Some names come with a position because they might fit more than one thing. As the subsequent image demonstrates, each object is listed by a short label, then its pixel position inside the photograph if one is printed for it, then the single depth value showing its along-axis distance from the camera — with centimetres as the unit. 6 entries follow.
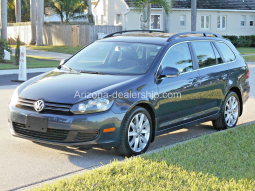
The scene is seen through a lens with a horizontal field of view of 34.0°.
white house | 4197
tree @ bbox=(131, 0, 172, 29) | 2544
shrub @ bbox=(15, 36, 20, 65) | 2038
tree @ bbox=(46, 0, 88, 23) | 5459
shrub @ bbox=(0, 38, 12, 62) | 2137
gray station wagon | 548
